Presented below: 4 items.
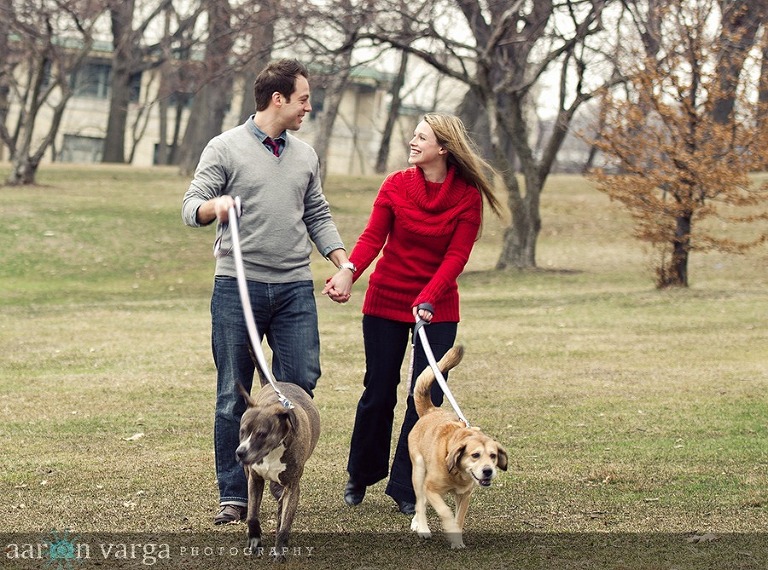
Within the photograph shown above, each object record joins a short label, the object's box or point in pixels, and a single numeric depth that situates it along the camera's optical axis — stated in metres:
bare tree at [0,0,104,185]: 30.41
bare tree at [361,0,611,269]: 23.70
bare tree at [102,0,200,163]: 42.38
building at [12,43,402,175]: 65.94
